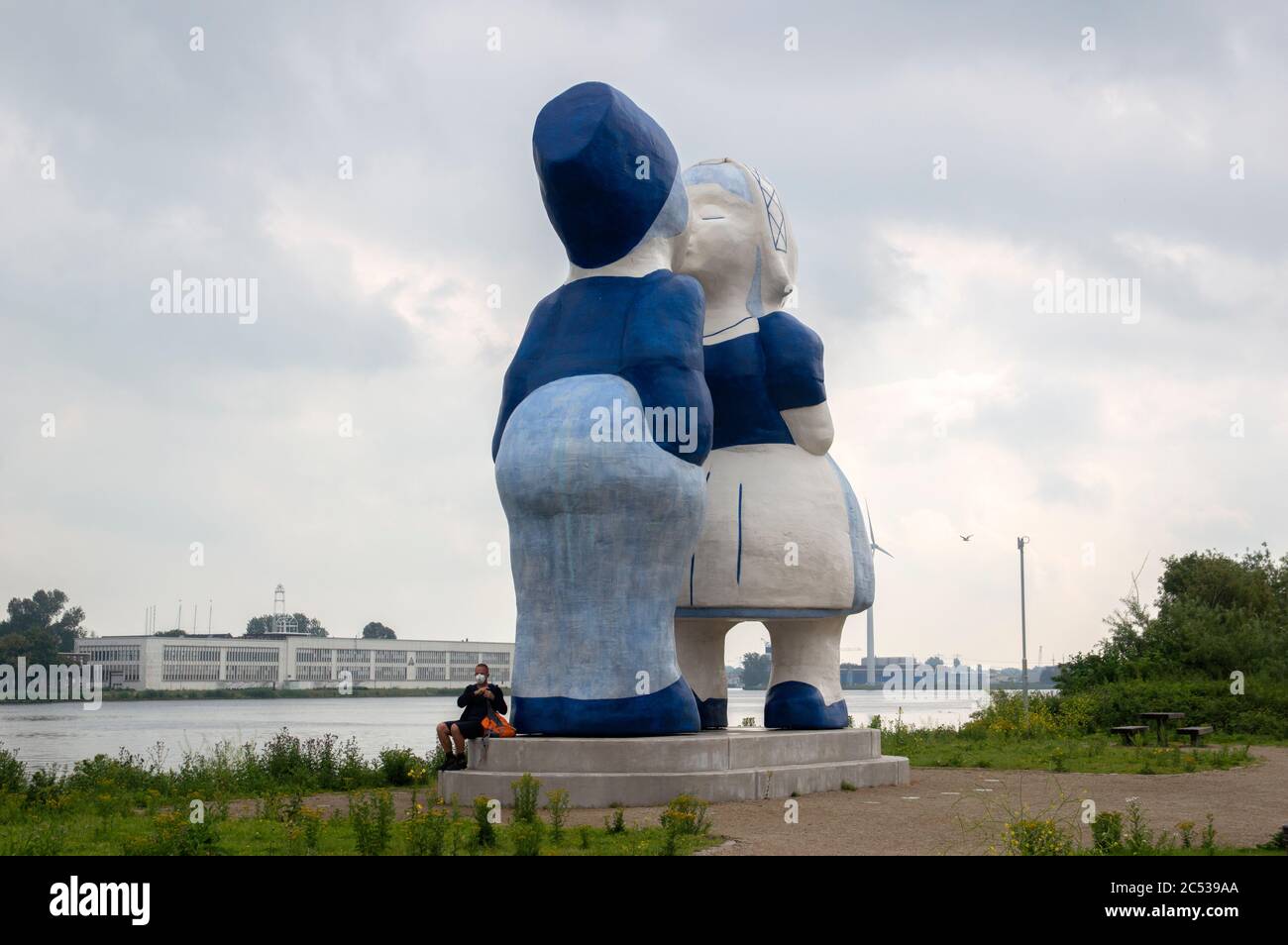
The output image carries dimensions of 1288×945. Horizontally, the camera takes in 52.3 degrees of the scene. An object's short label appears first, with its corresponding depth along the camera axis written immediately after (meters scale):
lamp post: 31.90
